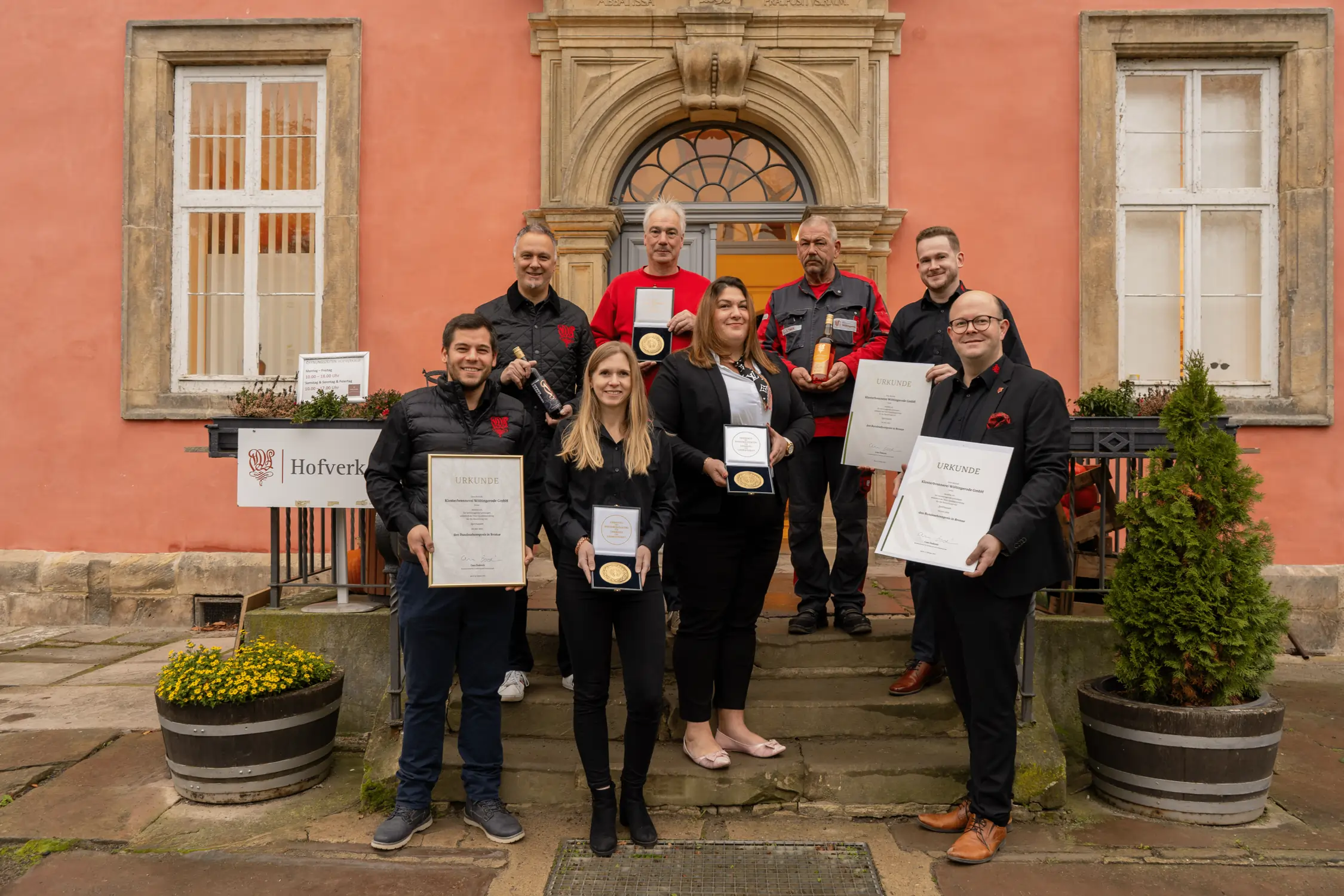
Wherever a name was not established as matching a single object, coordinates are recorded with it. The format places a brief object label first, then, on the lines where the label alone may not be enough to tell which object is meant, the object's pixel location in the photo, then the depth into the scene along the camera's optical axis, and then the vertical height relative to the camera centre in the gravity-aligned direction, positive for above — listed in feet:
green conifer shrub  11.82 -1.53
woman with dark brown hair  11.59 -0.68
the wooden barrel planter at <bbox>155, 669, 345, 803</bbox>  12.43 -4.02
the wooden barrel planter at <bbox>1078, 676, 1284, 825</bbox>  11.83 -3.83
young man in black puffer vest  11.09 -1.84
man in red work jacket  13.99 +0.81
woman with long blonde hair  10.62 -1.29
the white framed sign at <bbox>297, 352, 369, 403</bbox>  15.25 +1.17
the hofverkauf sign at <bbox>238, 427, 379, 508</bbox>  14.83 -0.30
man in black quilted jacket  12.79 +1.67
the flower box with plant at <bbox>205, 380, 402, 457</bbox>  14.79 +0.54
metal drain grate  10.15 -4.71
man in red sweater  13.24 +2.43
